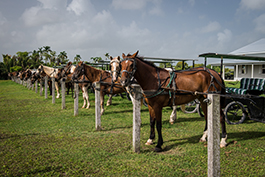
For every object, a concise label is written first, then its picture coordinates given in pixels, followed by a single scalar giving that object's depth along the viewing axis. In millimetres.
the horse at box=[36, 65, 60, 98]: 18062
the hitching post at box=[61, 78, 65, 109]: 11083
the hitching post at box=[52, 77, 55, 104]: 14041
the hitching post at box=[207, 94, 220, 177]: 3647
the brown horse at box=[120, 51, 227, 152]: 5500
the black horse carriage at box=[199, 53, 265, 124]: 6860
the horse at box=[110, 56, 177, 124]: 6182
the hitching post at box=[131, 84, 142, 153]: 5410
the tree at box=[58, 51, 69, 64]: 73525
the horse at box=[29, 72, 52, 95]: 18772
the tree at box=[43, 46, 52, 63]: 73438
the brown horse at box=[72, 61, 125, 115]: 10359
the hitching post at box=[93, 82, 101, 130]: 7613
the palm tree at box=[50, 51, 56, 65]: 73250
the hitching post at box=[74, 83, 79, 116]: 9883
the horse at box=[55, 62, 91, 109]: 12305
